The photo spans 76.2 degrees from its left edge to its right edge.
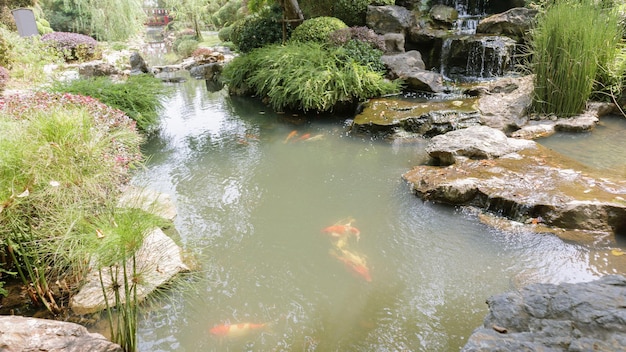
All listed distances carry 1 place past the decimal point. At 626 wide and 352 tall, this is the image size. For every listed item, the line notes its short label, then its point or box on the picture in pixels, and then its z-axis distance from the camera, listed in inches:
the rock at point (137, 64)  548.4
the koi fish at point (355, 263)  134.8
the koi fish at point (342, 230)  157.5
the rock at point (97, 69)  467.5
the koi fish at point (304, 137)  271.4
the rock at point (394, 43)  399.5
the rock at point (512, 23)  386.9
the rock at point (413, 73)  336.8
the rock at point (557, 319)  65.7
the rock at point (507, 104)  256.2
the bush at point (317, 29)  381.1
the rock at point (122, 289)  115.3
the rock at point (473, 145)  205.8
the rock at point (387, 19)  428.1
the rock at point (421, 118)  260.5
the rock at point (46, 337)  78.0
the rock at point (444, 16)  458.0
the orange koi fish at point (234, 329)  112.0
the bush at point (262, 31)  443.8
